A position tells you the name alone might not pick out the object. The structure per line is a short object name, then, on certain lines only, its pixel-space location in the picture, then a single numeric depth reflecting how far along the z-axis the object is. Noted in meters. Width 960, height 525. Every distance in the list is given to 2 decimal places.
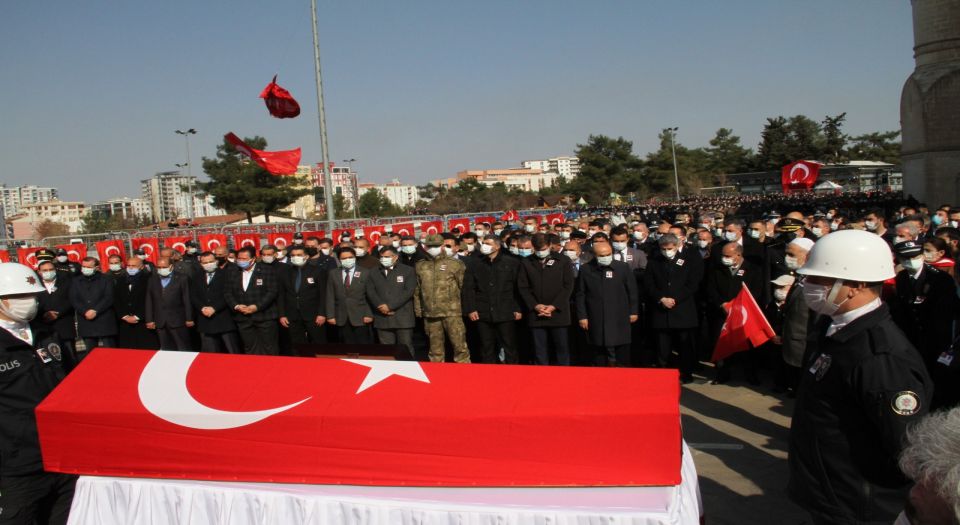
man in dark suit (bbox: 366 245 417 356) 8.91
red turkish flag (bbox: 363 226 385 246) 20.61
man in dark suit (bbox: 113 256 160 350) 9.99
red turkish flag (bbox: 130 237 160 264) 18.39
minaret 24.98
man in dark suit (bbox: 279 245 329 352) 9.77
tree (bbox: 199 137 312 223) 54.34
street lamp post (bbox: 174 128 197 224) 49.25
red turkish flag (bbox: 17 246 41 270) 15.11
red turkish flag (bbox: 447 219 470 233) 21.73
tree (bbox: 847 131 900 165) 73.38
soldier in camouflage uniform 8.86
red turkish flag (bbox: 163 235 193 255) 18.85
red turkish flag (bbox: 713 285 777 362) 7.13
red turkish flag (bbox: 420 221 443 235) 21.34
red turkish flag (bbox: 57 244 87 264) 16.06
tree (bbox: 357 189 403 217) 96.13
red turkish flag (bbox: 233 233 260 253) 19.02
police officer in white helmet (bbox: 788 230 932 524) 2.58
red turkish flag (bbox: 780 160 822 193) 32.97
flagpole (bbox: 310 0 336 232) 17.28
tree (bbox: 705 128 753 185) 77.81
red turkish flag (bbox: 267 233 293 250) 17.85
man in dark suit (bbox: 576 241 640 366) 7.84
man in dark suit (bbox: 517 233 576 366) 8.28
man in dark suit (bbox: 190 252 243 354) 9.44
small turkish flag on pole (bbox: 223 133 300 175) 20.80
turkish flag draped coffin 2.90
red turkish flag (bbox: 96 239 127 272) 17.16
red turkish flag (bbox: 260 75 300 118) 19.28
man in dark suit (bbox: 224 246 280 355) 9.30
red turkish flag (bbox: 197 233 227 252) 18.42
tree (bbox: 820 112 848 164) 69.06
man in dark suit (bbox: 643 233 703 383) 8.14
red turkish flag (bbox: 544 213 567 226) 26.52
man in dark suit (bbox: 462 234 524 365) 8.66
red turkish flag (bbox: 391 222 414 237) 20.64
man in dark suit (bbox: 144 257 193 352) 9.67
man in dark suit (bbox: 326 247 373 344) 9.10
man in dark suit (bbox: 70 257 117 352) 9.80
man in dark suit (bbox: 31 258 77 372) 9.64
